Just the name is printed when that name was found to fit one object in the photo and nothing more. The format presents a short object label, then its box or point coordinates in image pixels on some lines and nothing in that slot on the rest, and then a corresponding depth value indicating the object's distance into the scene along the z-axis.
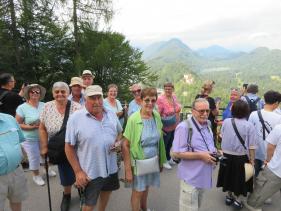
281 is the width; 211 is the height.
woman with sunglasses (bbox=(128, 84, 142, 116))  4.88
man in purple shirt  2.79
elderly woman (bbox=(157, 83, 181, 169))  5.13
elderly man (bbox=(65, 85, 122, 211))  2.62
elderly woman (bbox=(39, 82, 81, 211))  3.34
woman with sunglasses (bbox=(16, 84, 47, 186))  4.23
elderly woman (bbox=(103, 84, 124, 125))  5.02
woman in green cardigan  2.99
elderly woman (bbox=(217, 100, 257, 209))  3.46
